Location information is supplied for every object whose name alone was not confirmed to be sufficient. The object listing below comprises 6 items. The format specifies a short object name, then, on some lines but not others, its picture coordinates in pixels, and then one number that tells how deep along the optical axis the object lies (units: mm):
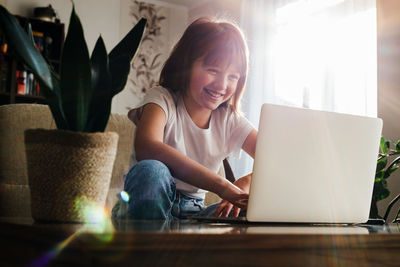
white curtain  2893
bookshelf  4141
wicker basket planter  619
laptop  818
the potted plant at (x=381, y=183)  2059
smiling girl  1305
